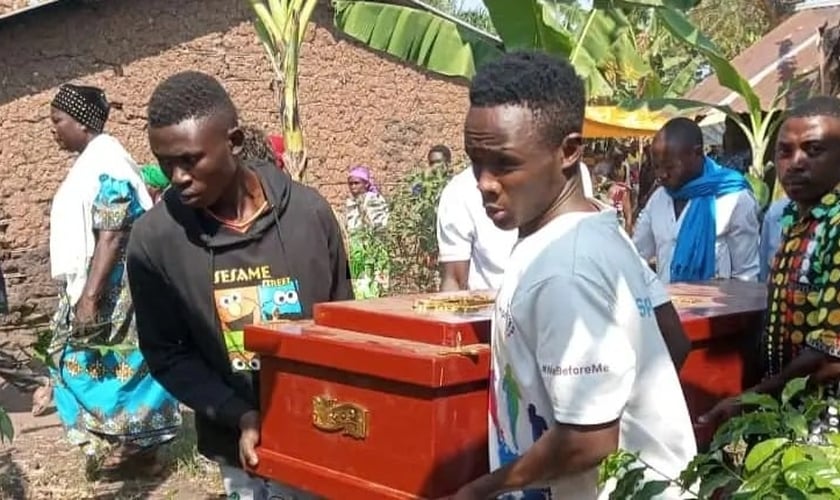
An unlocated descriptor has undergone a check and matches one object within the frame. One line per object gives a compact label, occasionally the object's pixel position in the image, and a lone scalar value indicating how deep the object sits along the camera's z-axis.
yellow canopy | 12.17
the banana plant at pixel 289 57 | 7.28
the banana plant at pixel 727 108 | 7.29
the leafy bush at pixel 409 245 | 8.51
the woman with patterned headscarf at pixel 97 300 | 4.92
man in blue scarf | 4.59
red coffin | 1.84
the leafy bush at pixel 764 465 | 1.37
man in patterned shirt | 2.42
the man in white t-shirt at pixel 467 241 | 3.93
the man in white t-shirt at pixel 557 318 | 1.61
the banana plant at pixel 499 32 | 7.33
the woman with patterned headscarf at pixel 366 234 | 8.48
